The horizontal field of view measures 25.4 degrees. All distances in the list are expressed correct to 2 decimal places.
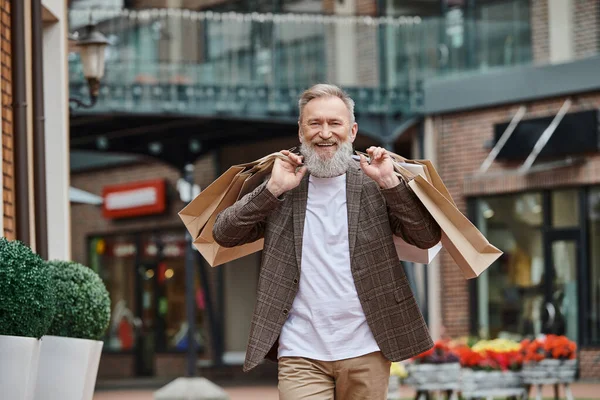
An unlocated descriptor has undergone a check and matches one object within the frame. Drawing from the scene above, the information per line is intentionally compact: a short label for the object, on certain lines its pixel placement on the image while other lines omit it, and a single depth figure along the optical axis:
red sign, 30.39
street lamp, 14.79
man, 5.31
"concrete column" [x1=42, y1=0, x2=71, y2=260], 11.52
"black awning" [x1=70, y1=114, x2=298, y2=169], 23.98
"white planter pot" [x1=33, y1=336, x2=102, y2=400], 7.46
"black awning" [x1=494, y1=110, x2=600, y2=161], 21.83
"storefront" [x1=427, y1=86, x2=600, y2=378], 22.20
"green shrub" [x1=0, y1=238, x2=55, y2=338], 6.45
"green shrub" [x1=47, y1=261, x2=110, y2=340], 8.11
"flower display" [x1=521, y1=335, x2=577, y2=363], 14.13
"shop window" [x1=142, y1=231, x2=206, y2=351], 30.31
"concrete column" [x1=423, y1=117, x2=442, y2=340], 24.86
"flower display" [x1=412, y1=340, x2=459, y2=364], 13.85
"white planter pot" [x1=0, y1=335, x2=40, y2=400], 6.43
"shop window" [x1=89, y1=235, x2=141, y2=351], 31.44
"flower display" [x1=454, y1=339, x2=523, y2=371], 13.78
